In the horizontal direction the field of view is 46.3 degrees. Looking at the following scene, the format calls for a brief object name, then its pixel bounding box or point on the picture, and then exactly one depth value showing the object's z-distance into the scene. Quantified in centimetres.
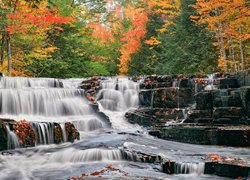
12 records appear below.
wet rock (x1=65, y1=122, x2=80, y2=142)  1019
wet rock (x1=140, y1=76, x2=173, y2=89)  1591
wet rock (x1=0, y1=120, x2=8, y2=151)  870
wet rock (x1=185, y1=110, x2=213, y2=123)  1203
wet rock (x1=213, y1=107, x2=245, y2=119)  1157
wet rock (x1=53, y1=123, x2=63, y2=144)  985
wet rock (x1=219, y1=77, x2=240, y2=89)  1398
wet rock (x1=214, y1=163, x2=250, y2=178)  639
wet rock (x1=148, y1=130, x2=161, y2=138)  1125
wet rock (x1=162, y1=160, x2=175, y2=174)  702
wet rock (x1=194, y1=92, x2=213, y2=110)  1254
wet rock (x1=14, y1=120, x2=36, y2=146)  910
